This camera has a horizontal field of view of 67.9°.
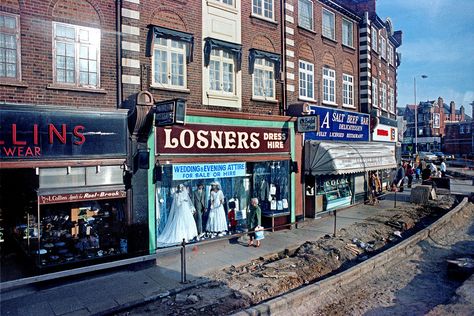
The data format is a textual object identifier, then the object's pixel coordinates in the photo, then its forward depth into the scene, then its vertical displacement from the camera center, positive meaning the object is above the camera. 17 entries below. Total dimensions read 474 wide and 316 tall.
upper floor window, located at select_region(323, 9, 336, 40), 18.20 +6.91
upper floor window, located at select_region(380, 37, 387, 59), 24.16 +7.58
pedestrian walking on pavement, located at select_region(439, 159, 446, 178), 30.28 -1.12
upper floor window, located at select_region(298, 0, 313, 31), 16.52 +6.81
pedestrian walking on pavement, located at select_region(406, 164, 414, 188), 26.55 -1.41
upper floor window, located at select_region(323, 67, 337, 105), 17.97 +3.75
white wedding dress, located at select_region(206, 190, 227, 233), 12.16 -2.04
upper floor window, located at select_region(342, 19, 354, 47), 19.81 +7.06
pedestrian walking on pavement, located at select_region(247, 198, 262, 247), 12.62 -2.14
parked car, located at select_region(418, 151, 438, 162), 55.22 -0.31
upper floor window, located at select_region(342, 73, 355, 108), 19.64 +3.72
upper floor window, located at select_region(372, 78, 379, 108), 22.06 +4.04
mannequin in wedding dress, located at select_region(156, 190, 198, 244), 10.84 -2.08
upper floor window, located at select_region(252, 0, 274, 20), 14.07 +6.04
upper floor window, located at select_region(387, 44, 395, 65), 26.27 +7.72
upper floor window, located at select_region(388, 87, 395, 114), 26.51 +4.15
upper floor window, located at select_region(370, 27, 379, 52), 22.27 +7.56
